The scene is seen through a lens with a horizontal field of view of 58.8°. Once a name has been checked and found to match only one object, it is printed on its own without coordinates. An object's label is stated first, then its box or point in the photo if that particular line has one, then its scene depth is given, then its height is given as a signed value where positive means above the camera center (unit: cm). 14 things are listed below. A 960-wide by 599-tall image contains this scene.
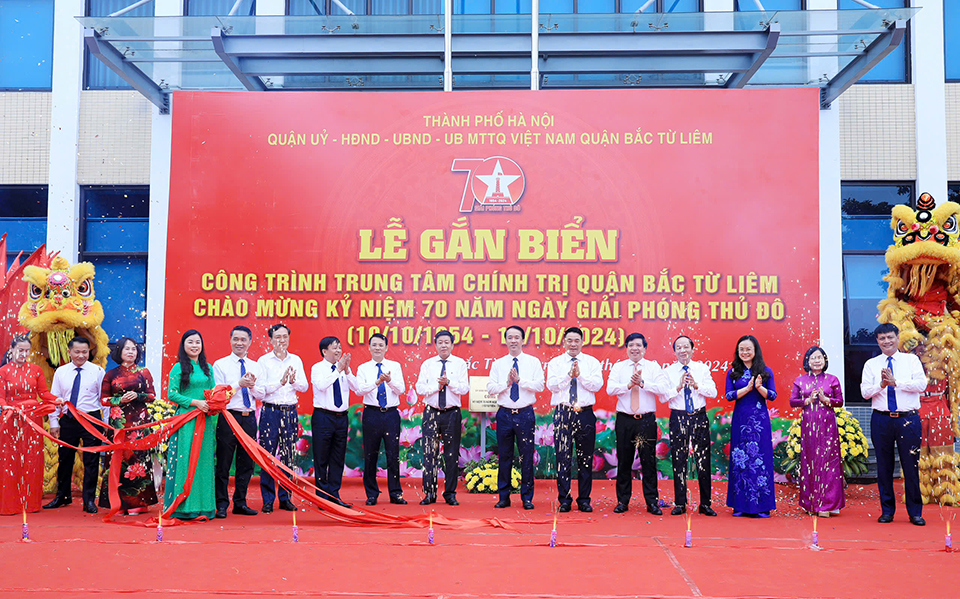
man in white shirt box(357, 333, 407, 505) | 673 -47
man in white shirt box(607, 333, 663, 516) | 644 -46
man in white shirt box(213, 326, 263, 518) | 622 -47
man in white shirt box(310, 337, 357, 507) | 662 -49
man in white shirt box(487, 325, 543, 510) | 661 -41
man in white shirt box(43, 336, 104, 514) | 669 -39
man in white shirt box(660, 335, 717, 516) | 635 -47
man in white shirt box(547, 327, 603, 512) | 650 -49
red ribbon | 572 -76
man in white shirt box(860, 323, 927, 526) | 612 -39
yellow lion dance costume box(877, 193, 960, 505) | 671 +37
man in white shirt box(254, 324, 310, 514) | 637 -31
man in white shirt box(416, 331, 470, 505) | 678 -44
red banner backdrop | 781 +127
